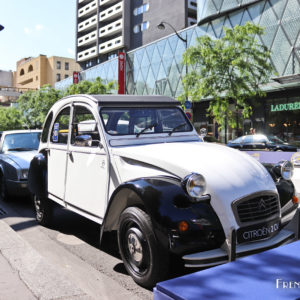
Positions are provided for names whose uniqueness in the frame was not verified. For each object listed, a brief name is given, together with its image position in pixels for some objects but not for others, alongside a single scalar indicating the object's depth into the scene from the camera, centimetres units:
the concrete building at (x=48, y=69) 8706
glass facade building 2361
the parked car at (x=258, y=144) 1900
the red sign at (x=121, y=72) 4253
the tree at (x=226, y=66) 1850
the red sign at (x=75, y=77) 5622
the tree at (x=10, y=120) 5569
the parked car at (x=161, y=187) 298
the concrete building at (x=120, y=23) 4491
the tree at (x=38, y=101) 4353
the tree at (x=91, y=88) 3468
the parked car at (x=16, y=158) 709
